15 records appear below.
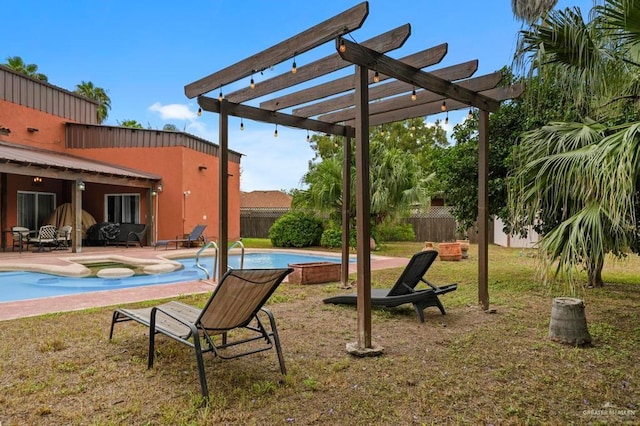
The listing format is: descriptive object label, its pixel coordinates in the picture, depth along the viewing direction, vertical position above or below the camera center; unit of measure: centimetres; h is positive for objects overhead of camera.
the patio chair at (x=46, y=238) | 1360 -63
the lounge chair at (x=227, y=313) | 316 -75
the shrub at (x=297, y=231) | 1688 -56
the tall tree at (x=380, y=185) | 1453 +110
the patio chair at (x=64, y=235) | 1425 -58
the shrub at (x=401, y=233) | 1992 -76
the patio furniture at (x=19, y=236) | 1294 -57
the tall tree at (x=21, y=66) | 2591 +932
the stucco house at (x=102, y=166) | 1491 +196
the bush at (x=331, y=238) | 1598 -79
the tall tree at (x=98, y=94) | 3195 +931
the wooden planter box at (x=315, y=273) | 805 -108
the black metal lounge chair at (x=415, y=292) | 536 -96
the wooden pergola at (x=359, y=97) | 405 +158
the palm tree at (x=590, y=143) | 365 +72
